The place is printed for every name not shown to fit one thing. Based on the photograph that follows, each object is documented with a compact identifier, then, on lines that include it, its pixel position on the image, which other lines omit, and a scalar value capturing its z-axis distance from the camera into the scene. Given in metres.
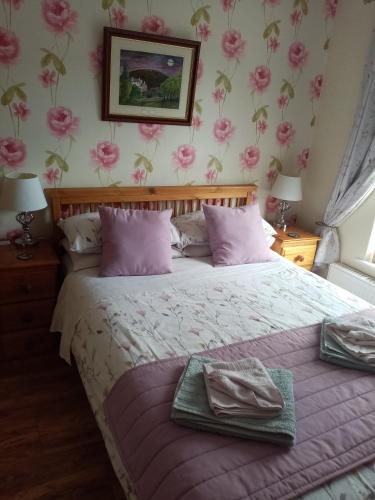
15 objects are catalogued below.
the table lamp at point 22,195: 2.24
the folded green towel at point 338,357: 1.65
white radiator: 2.86
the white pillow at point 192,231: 2.70
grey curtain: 2.74
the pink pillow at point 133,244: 2.30
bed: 1.65
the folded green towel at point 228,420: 1.26
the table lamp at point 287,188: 3.08
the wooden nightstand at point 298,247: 3.12
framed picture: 2.42
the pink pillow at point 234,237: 2.64
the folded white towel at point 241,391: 1.32
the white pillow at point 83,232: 2.38
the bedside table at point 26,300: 2.27
